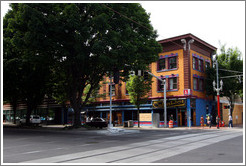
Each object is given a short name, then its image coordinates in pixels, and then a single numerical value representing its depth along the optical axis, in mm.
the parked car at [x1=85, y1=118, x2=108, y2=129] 33062
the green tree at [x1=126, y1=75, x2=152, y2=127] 34000
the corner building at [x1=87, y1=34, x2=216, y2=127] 34781
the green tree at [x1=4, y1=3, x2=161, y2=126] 19625
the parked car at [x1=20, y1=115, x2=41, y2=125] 41059
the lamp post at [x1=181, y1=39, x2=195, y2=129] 35194
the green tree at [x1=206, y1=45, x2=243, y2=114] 35750
